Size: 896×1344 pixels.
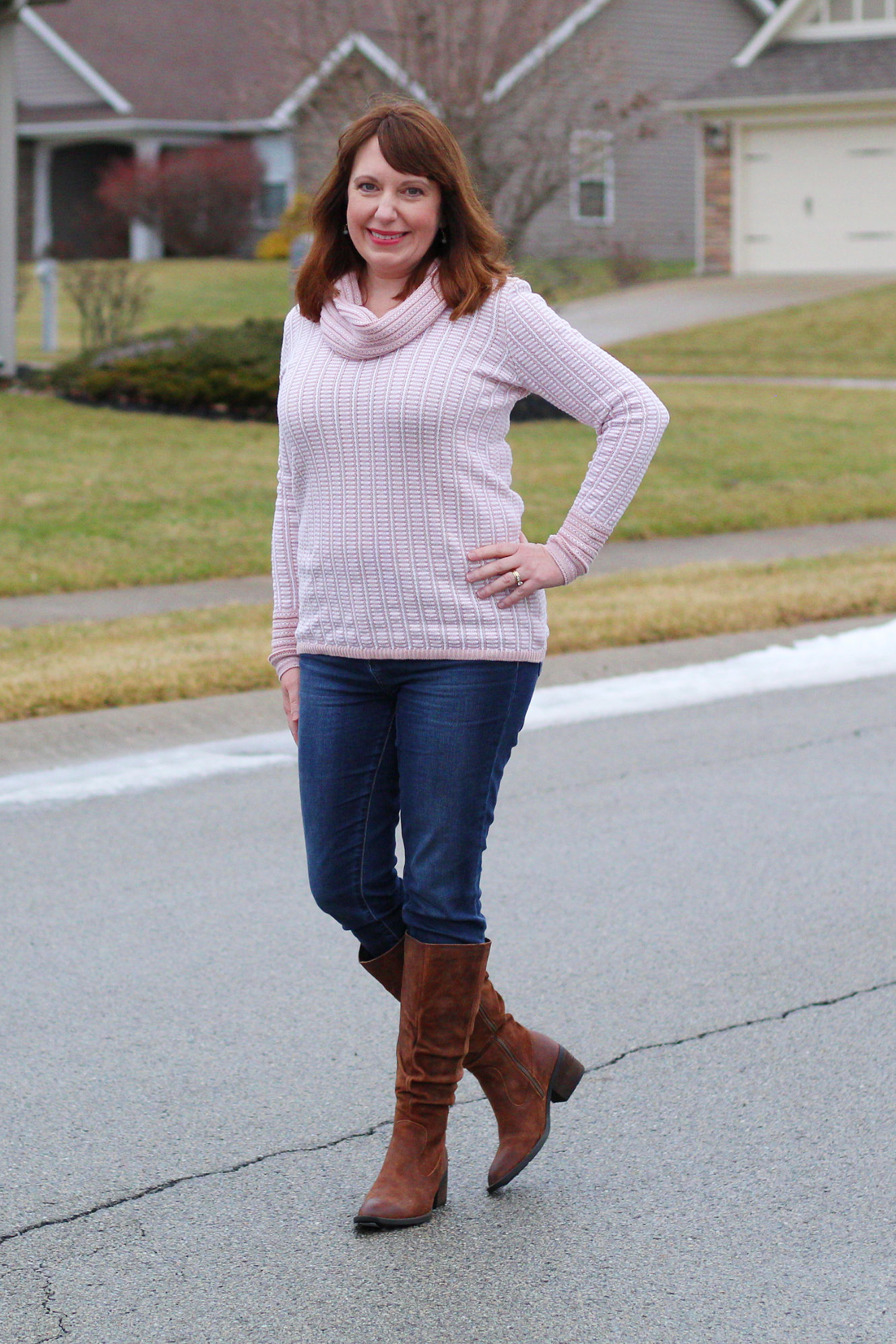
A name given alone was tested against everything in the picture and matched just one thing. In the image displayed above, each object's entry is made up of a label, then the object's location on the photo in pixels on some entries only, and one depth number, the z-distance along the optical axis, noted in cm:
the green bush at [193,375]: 1691
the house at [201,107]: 3628
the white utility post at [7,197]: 1878
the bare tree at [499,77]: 1702
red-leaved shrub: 3766
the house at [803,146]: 3141
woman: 322
